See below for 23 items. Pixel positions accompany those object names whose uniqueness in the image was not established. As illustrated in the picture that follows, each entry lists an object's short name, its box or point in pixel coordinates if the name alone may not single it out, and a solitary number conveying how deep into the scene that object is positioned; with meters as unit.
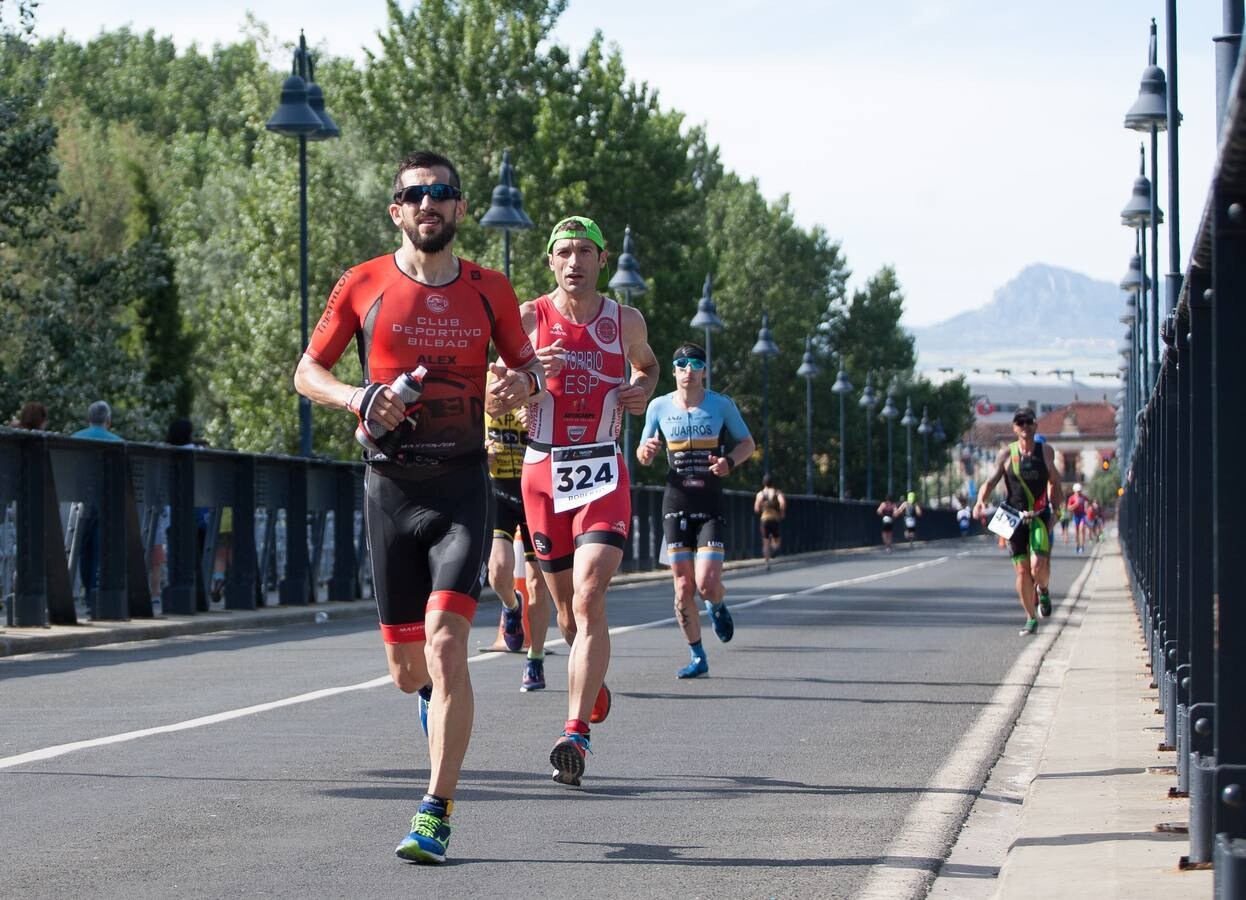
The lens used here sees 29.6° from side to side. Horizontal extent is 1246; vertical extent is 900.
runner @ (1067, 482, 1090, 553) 72.57
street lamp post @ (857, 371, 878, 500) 94.19
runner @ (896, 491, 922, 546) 97.62
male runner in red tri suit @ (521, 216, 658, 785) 9.54
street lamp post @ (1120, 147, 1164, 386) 35.66
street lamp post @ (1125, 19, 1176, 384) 26.12
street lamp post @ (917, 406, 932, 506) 123.10
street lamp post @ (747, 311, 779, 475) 60.41
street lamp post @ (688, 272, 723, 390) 49.38
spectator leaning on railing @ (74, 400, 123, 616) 18.75
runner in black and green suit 20.06
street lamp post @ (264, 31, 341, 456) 25.61
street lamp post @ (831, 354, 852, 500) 87.00
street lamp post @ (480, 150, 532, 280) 32.62
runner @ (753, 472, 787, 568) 49.56
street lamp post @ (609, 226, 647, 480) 41.38
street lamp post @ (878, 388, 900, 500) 103.09
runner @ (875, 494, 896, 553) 82.88
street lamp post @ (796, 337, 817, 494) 75.50
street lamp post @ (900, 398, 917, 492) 116.12
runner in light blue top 14.27
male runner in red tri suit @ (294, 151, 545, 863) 7.08
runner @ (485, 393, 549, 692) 12.72
